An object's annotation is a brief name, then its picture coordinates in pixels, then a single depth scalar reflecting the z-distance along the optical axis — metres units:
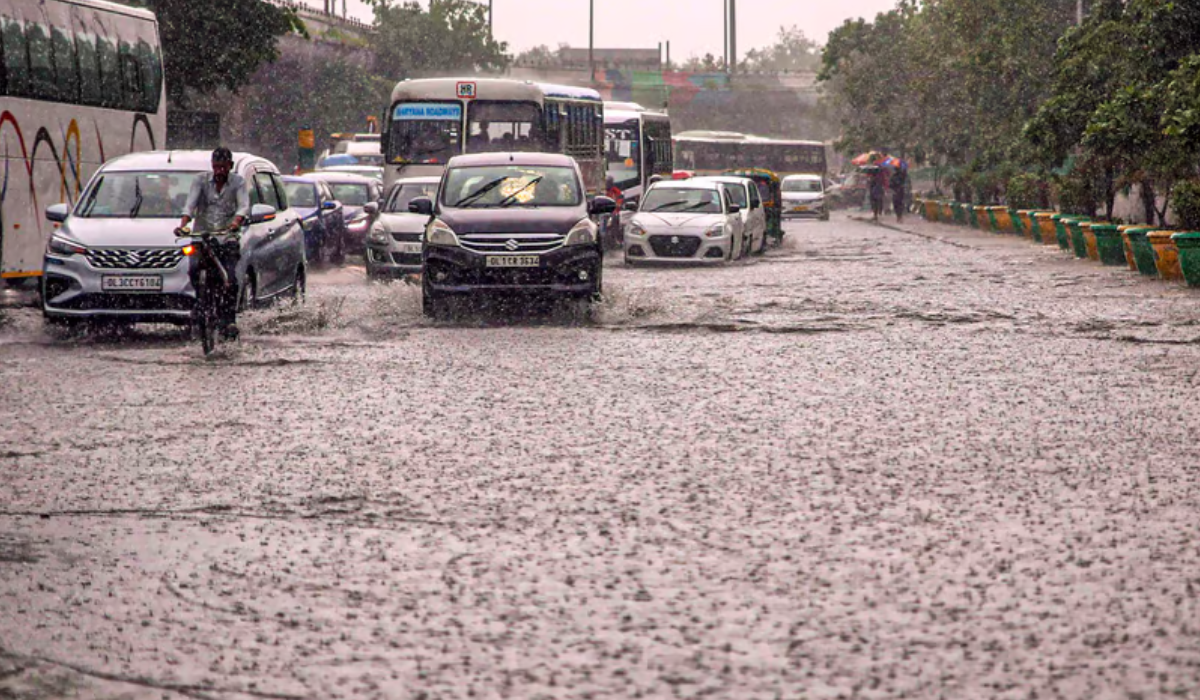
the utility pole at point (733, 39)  125.50
